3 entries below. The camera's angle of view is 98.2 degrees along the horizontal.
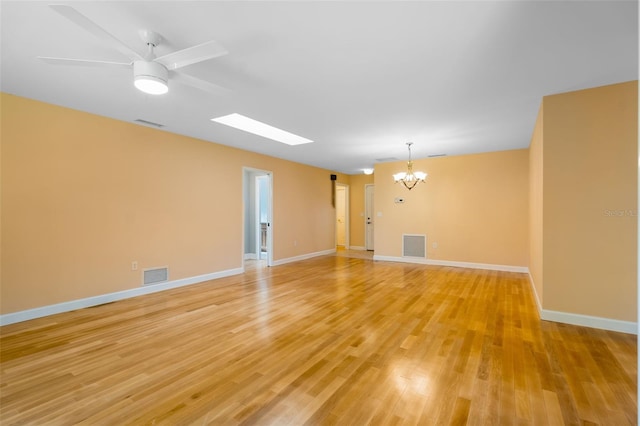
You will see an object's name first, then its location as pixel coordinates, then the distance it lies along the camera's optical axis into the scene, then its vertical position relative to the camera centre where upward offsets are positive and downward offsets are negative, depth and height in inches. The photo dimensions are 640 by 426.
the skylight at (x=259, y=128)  163.6 +56.0
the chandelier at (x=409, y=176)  233.4 +32.1
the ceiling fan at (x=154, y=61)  71.1 +43.1
